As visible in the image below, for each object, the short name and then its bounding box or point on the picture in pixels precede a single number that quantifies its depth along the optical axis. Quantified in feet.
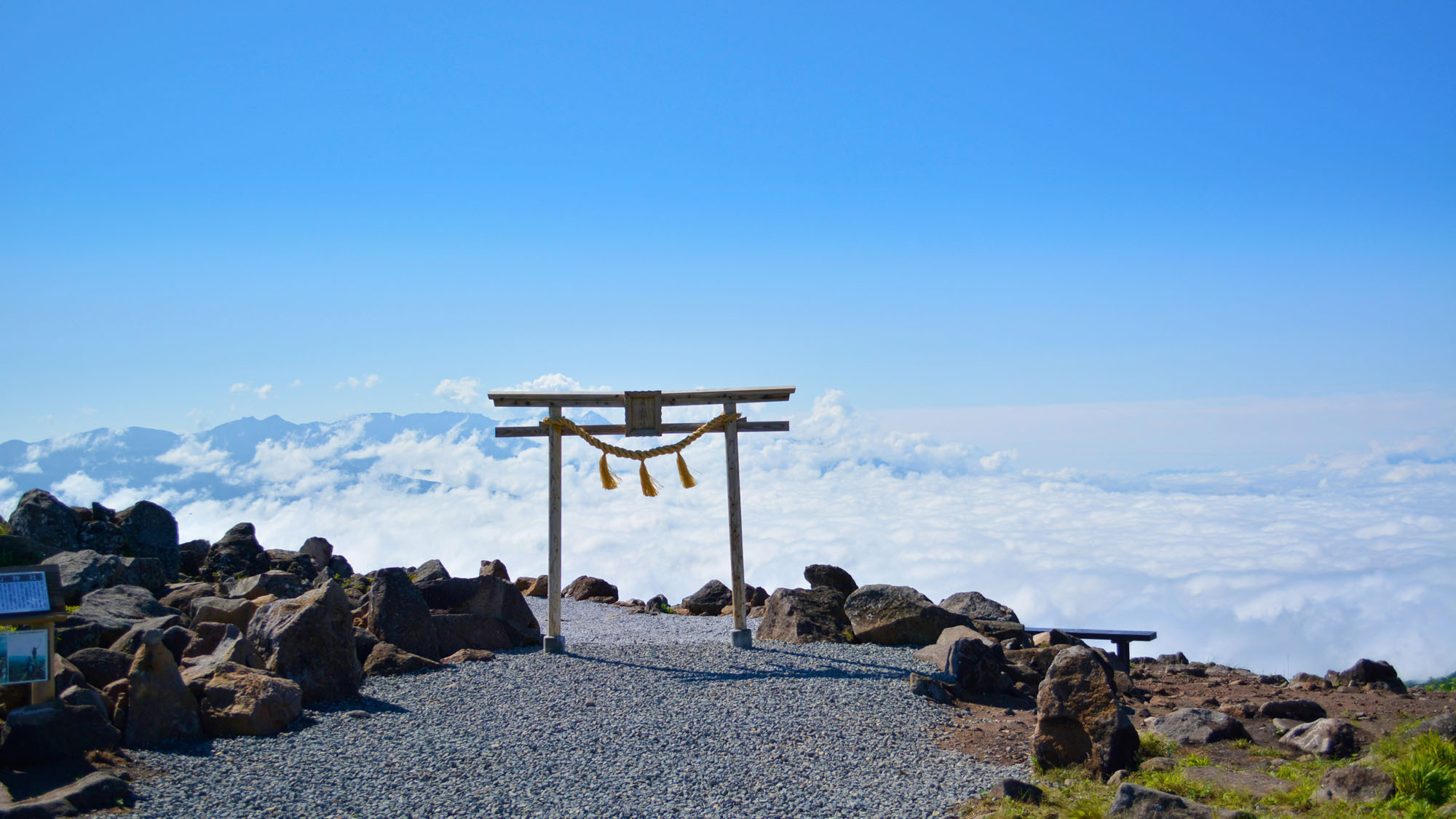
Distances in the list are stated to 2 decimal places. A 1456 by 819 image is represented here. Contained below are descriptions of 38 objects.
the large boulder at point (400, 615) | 41.65
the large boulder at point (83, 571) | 44.37
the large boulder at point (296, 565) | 60.64
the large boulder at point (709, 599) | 61.57
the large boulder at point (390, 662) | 38.68
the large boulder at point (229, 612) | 40.93
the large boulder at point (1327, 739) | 29.07
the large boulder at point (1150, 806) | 21.27
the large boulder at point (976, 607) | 52.75
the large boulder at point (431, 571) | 51.80
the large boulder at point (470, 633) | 43.24
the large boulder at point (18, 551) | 40.53
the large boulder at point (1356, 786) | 22.66
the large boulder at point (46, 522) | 54.13
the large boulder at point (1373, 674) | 40.88
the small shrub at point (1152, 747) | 28.04
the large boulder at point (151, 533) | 56.90
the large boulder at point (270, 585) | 48.08
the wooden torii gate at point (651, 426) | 44.80
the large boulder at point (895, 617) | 44.96
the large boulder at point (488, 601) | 46.55
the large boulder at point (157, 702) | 29.14
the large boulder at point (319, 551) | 64.34
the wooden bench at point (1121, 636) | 47.85
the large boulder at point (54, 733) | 25.68
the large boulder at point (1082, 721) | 27.22
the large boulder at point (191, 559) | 60.13
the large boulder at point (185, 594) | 46.93
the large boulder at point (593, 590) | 68.03
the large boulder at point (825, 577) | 52.42
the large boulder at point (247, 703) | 30.40
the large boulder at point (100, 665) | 32.04
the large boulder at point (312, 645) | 34.24
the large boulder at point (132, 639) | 34.86
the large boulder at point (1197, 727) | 31.12
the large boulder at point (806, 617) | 46.50
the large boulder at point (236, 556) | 59.77
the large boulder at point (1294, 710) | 33.78
